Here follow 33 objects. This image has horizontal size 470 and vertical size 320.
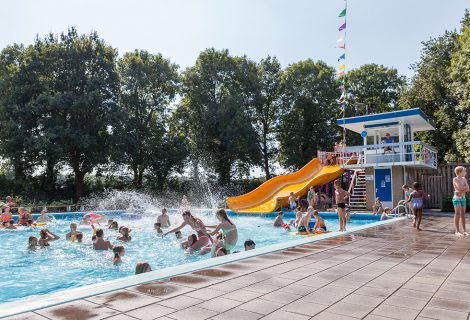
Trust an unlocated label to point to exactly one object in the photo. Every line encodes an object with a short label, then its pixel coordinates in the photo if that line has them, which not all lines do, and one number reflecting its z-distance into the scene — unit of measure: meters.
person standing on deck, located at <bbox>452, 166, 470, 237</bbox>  8.40
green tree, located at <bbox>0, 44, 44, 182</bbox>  26.50
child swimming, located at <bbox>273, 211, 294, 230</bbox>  14.34
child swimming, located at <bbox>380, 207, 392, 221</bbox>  14.40
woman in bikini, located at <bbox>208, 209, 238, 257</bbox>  8.06
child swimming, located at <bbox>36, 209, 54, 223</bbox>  16.01
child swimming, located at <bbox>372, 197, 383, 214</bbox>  16.69
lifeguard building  17.72
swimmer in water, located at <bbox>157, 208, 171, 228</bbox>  14.50
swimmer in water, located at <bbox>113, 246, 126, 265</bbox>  8.46
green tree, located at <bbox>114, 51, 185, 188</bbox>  30.42
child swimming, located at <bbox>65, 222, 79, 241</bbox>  11.52
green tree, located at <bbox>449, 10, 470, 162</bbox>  23.53
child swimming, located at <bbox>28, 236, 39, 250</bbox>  10.29
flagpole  20.41
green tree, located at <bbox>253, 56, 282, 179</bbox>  36.78
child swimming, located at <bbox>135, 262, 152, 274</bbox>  6.09
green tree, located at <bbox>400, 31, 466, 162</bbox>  28.50
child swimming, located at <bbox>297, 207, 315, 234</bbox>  12.00
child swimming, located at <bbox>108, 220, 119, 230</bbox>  14.30
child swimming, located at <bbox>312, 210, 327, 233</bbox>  11.42
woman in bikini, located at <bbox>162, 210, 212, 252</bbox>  9.41
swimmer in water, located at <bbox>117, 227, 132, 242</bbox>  11.55
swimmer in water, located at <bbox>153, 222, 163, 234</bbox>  13.11
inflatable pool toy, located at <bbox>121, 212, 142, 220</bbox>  19.70
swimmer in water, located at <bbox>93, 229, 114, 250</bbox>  9.84
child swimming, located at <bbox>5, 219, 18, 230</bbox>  14.35
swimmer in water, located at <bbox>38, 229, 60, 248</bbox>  10.54
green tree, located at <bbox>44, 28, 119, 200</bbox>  27.34
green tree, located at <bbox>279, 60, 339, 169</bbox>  35.06
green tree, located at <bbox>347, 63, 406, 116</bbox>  39.44
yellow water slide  19.61
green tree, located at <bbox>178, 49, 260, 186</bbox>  33.22
